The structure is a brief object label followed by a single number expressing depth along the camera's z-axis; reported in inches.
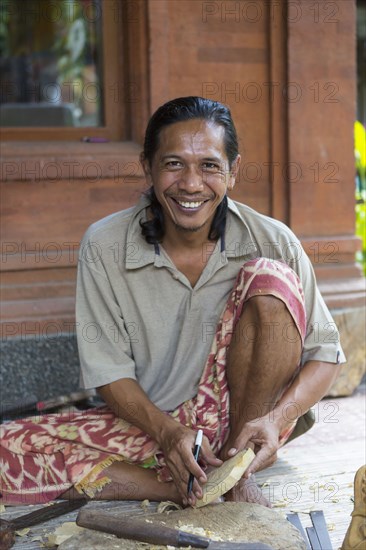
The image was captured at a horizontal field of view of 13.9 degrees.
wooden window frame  297.9
